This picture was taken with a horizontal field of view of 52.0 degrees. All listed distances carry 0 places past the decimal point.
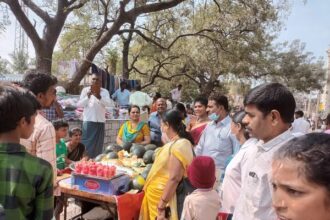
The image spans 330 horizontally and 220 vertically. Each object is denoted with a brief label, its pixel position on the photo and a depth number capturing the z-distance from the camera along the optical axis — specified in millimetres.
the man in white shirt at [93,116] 7203
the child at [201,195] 2871
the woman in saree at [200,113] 5273
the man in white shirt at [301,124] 7975
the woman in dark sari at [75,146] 5406
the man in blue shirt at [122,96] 12078
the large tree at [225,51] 13729
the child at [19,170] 1596
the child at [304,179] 899
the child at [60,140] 4859
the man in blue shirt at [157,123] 6121
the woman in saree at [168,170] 3129
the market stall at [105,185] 3693
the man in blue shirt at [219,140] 4418
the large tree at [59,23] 10148
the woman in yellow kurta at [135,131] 5785
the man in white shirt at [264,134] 1881
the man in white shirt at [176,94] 16219
